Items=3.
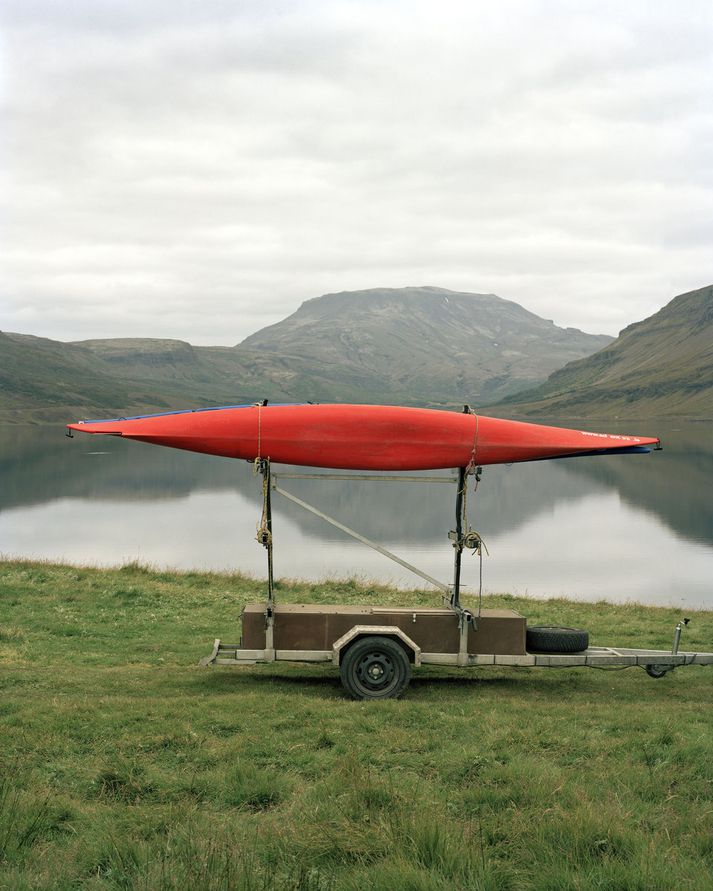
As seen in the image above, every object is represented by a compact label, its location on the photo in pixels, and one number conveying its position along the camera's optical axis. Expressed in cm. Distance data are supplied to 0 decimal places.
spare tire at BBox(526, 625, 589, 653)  1057
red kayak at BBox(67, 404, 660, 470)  1116
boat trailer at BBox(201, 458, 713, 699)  995
